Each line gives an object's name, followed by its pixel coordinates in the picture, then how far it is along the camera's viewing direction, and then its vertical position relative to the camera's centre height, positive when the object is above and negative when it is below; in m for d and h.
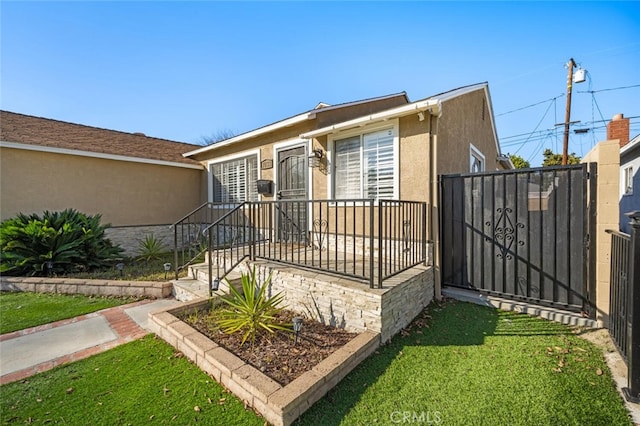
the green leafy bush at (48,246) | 5.53 -0.79
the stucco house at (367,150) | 4.64 +1.26
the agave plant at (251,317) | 3.22 -1.38
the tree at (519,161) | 20.85 +3.41
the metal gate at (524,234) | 3.46 -0.43
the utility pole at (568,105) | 11.67 +4.38
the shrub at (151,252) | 7.63 -1.31
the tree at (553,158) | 20.06 +3.53
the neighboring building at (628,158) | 9.14 +1.67
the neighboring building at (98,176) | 7.02 +1.00
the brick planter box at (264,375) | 2.05 -1.48
